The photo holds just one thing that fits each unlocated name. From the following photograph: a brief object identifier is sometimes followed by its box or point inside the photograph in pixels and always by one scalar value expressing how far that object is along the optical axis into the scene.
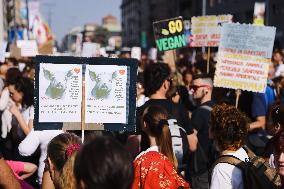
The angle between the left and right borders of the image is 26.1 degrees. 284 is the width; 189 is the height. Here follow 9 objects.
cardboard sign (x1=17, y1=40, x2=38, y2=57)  14.85
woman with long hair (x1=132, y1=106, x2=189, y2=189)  4.28
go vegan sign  11.14
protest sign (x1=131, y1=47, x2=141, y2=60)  16.50
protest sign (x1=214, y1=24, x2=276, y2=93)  7.37
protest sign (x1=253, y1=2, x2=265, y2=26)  14.36
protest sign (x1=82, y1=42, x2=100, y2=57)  14.46
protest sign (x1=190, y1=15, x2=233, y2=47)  11.20
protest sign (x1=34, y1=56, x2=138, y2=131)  4.89
